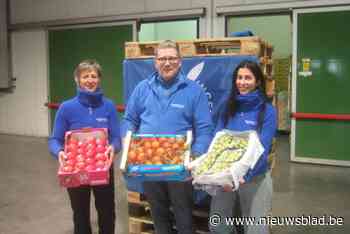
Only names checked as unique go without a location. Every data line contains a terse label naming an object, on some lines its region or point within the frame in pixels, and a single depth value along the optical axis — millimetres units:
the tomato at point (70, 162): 2402
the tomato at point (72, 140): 2520
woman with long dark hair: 2379
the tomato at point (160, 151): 2272
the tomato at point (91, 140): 2506
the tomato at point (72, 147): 2479
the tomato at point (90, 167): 2354
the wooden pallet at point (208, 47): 2850
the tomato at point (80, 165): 2363
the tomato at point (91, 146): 2473
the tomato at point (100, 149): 2475
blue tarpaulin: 2904
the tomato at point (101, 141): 2516
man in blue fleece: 2357
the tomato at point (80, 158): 2405
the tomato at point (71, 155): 2440
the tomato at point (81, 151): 2447
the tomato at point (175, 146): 2285
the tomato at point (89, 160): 2398
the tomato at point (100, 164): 2391
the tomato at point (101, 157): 2430
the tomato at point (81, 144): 2492
